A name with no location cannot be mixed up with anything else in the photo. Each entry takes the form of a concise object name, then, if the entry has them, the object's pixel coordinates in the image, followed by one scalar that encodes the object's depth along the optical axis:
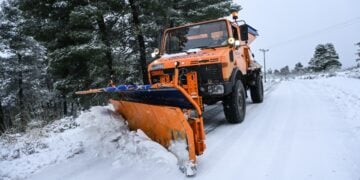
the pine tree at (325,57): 47.66
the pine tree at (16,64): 20.00
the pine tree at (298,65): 73.24
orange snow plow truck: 3.88
